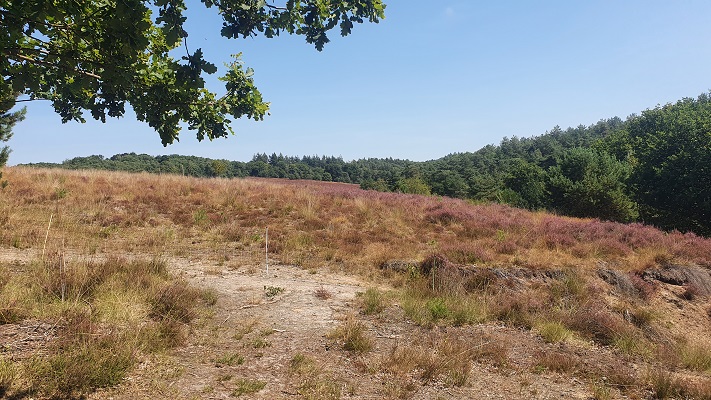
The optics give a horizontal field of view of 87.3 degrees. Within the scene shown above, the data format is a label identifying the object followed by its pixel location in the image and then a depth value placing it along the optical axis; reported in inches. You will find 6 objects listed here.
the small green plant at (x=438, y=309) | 288.0
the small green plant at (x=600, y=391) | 189.7
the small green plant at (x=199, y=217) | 577.9
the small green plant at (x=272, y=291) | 311.3
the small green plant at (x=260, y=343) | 215.3
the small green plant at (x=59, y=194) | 605.3
